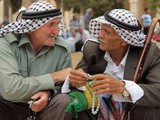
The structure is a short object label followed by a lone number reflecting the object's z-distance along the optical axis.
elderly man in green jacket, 3.31
